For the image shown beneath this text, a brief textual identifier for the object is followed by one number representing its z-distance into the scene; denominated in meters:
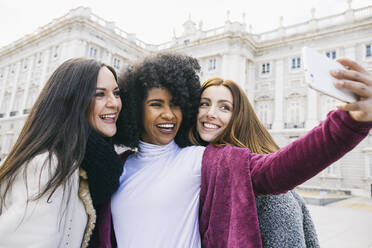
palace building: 18.45
